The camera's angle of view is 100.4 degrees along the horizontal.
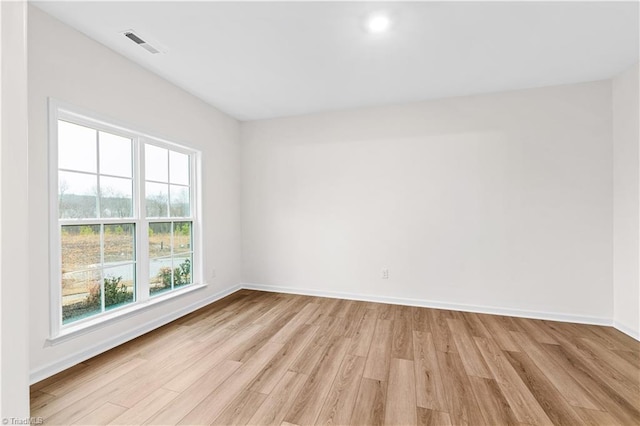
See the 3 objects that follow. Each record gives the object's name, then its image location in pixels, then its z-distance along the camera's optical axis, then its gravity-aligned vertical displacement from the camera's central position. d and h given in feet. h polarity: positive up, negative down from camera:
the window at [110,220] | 7.02 -0.20
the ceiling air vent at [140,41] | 7.16 +4.81
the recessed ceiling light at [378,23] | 6.56 +4.80
